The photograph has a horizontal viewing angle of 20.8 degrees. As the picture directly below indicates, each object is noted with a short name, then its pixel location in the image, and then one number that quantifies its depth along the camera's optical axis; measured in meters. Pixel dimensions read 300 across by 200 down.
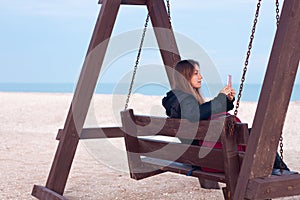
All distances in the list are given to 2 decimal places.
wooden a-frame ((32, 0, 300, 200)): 5.08
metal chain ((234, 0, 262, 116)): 5.44
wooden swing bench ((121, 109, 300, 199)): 5.22
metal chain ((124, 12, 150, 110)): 7.64
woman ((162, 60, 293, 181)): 6.07
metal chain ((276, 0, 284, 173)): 5.56
